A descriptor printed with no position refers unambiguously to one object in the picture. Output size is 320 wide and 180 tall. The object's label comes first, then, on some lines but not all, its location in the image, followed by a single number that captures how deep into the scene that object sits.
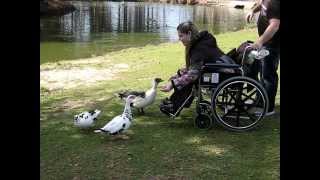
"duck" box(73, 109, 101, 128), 5.70
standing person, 5.50
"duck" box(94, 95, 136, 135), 5.32
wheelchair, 5.34
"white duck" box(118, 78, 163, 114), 6.12
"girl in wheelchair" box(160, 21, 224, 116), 5.52
